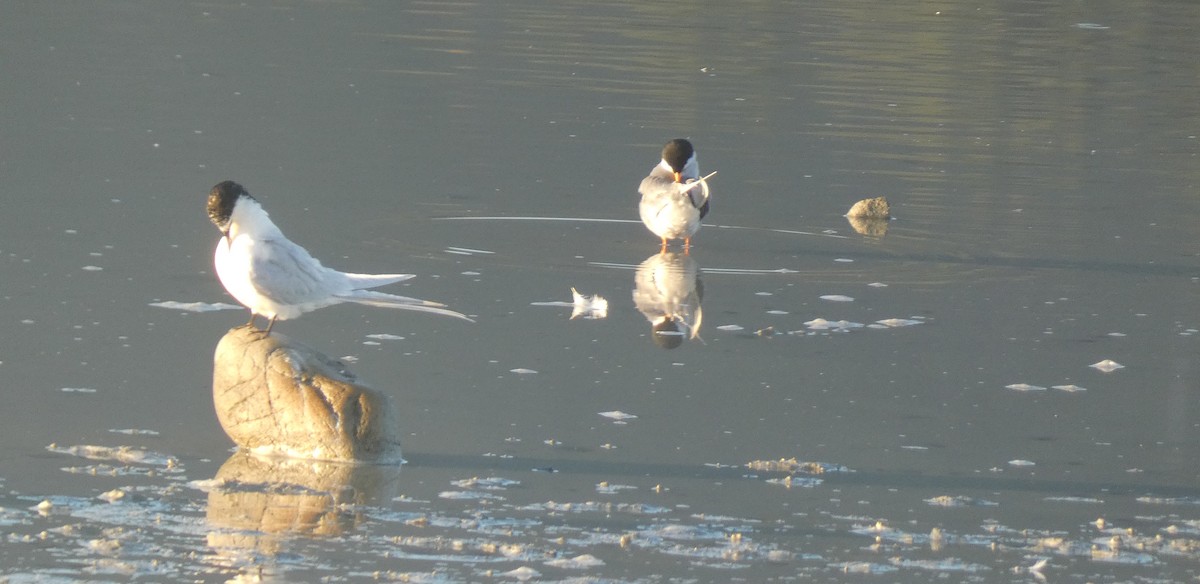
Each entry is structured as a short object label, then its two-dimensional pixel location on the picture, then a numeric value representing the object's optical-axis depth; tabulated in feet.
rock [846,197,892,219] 73.41
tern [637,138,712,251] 65.26
